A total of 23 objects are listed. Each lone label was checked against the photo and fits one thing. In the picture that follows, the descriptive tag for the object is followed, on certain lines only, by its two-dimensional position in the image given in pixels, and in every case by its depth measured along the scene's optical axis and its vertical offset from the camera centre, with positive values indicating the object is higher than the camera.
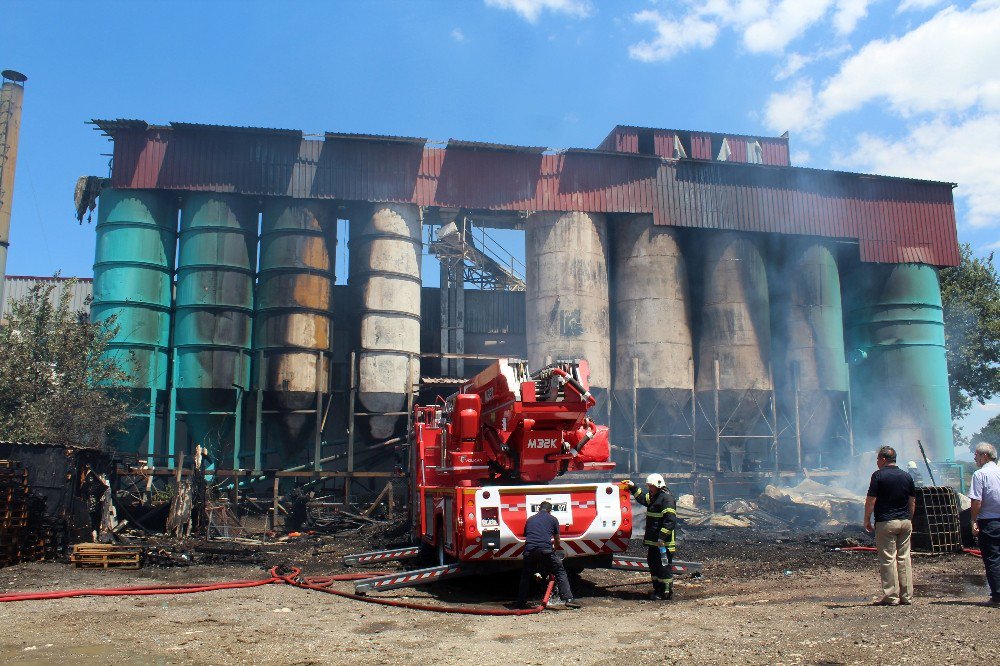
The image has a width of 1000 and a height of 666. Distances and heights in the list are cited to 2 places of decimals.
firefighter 9.41 -1.14
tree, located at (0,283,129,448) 20.12 +1.95
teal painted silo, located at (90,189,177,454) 24.02 +5.19
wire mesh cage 12.88 -1.35
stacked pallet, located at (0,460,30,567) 12.69 -1.08
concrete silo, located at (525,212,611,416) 26.12 +5.24
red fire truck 9.48 -0.47
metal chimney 27.69 +11.69
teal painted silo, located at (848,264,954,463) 29.28 +3.20
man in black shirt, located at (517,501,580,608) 9.02 -1.32
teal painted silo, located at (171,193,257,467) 24.27 +4.15
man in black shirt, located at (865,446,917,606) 8.06 -0.86
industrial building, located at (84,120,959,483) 24.81 +5.28
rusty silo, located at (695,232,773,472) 27.22 +3.32
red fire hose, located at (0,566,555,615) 8.69 -1.86
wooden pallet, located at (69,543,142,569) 13.04 -1.86
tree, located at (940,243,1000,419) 36.59 +5.61
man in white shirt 7.96 -0.71
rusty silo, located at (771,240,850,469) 28.02 +3.28
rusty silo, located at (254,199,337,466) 24.62 +4.20
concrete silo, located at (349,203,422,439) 25.12 +4.66
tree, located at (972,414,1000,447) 52.86 +0.68
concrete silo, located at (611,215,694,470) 26.89 +3.26
